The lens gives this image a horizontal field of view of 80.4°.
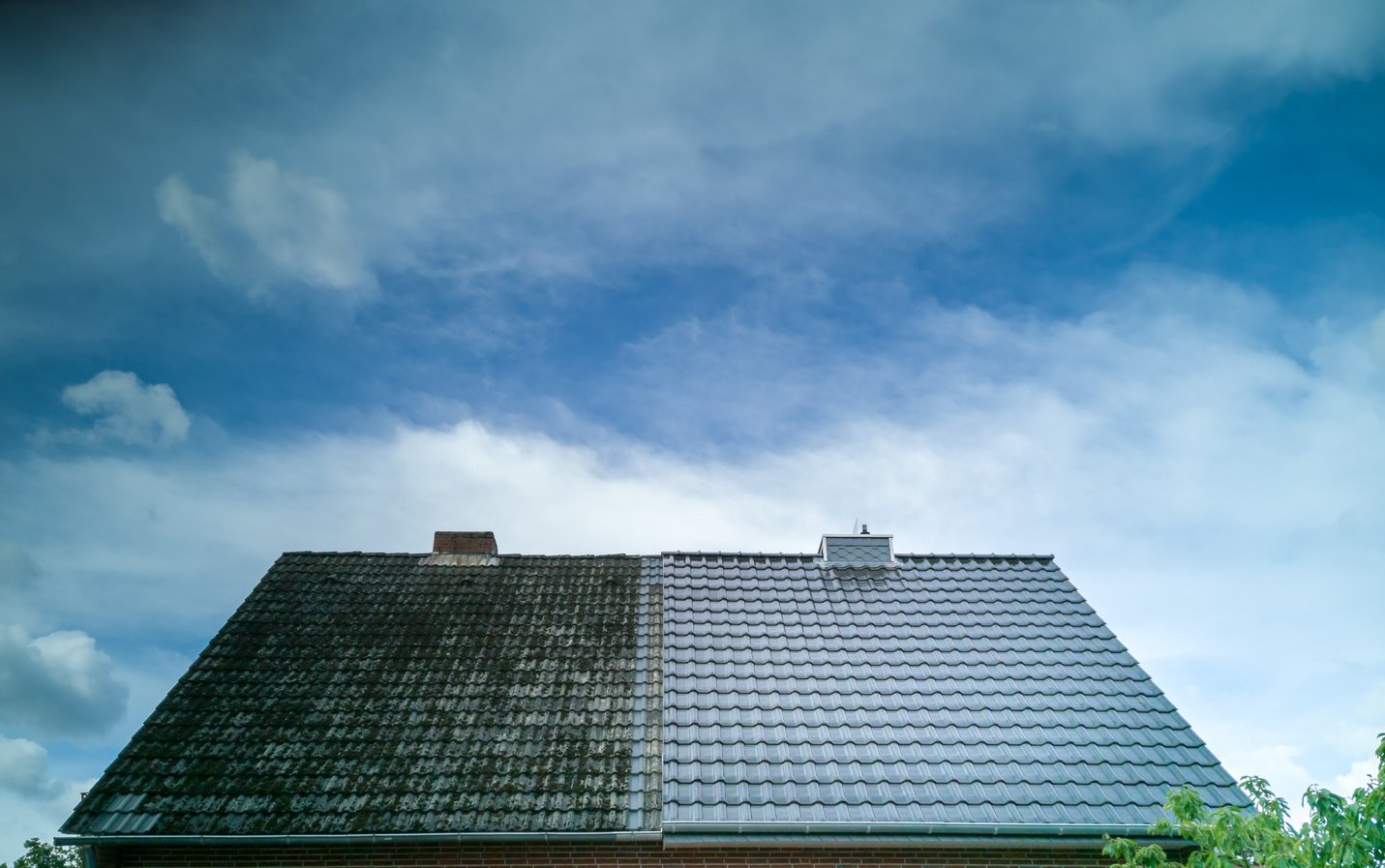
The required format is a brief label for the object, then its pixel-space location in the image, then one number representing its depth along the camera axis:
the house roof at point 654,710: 8.93
